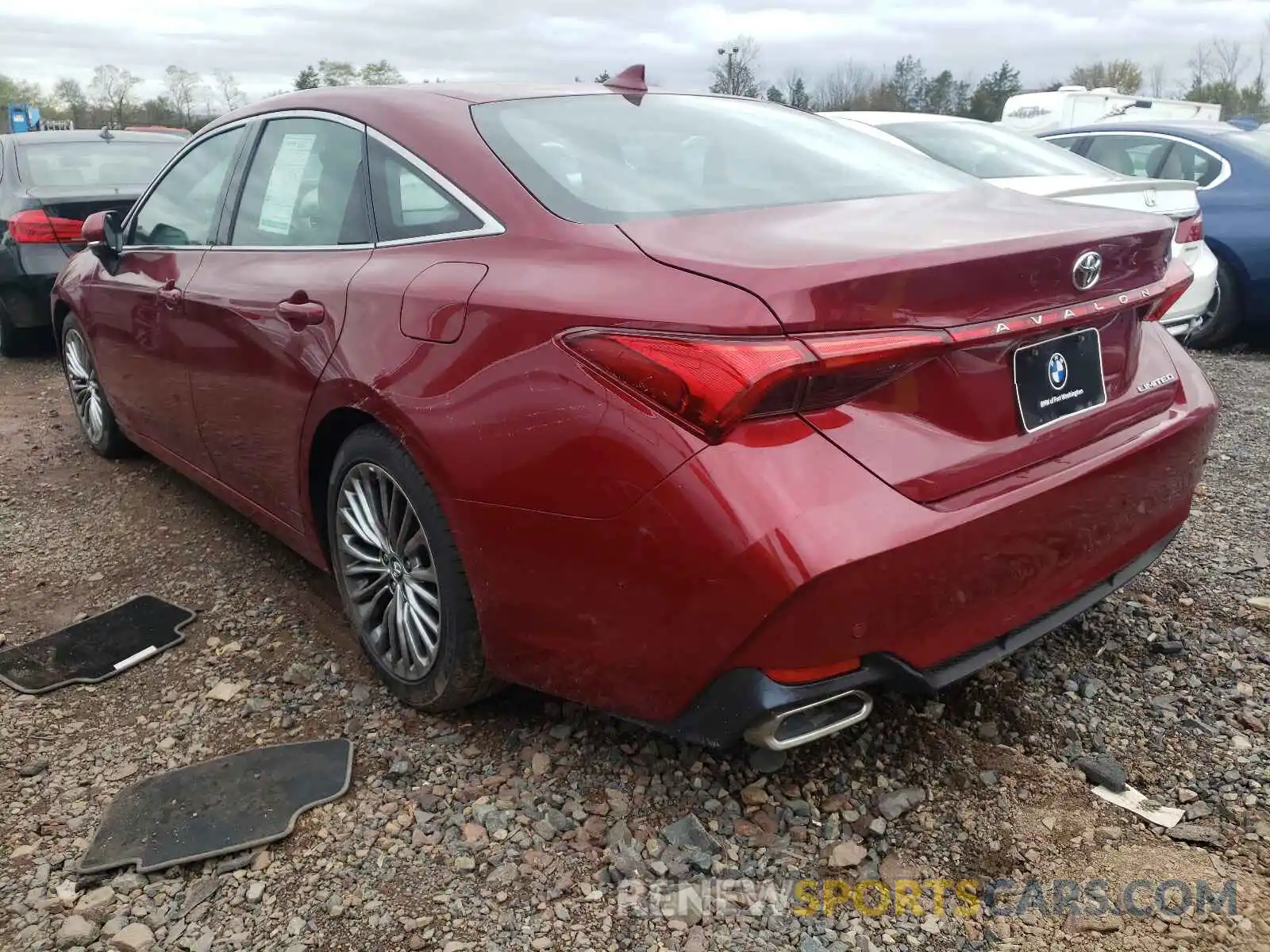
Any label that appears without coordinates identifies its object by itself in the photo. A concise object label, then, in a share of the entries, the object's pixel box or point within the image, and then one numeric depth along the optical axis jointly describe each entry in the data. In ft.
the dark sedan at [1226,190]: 21.09
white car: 16.74
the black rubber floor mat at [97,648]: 9.51
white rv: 59.36
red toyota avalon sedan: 5.70
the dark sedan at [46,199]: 21.45
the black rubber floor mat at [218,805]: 7.06
